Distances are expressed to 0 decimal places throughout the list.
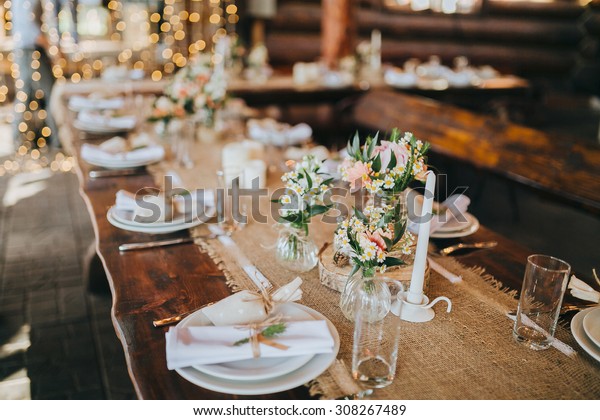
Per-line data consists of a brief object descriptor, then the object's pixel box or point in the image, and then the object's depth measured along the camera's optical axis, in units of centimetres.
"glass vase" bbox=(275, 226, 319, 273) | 151
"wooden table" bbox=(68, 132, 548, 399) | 105
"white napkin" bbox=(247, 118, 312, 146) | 288
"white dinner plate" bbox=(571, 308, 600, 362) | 116
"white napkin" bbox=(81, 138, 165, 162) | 242
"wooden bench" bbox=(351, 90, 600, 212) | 286
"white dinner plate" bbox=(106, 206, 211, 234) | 175
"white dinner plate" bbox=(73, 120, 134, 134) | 296
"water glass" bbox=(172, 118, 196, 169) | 254
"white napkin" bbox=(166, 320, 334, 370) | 106
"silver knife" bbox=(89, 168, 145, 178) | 233
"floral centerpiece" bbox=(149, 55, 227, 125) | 279
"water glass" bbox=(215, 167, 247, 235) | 186
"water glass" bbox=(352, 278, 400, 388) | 108
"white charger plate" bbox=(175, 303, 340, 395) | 102
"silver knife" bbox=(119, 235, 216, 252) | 165
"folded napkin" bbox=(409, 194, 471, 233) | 178
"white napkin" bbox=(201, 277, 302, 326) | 120
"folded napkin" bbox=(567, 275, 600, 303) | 142
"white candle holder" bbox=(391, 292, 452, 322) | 130
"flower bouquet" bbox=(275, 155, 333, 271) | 143
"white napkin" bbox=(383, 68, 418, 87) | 508
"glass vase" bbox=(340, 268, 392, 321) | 120
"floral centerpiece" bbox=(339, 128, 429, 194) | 135
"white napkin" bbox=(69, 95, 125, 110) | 337
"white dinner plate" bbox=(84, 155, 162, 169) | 242
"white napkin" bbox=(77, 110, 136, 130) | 298
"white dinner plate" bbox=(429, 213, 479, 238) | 179
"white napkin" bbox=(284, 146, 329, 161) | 243
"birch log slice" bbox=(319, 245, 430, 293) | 142
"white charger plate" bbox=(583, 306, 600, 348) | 119
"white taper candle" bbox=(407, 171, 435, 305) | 122
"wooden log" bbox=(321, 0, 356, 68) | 559
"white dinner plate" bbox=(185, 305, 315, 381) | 104
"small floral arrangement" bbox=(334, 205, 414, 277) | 119
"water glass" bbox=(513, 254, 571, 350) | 123
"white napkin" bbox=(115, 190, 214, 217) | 179
